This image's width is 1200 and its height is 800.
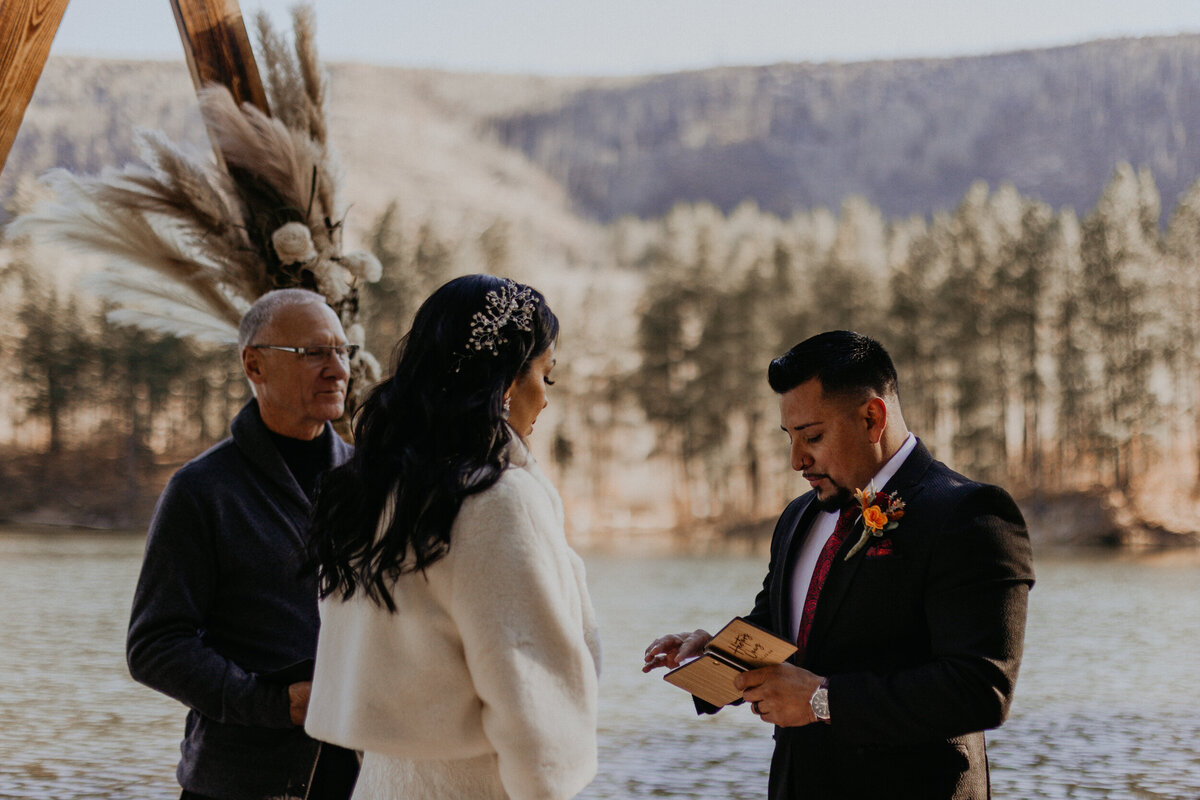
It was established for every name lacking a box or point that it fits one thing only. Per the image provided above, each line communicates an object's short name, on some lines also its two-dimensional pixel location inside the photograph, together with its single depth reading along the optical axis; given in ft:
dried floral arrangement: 10.73
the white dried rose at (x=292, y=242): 10.92
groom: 6.94
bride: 5.79
